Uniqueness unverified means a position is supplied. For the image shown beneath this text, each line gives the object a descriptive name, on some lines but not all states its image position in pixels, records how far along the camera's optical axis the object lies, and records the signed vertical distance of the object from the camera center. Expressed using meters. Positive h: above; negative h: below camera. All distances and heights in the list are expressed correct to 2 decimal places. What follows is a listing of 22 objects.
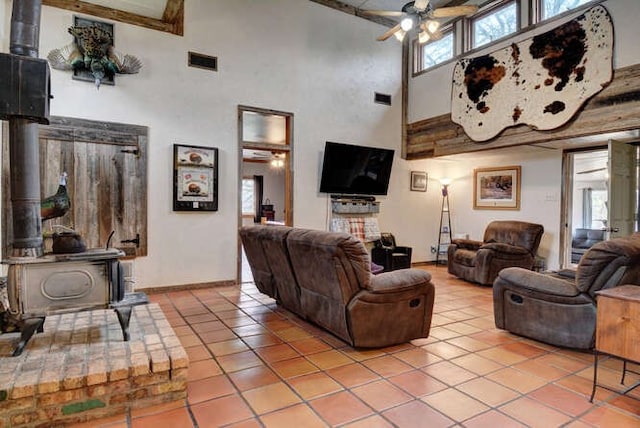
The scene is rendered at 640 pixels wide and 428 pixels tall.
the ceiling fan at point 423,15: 4.35 +2.31
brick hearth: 1.92 -0.92
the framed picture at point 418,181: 7.19 +0.53
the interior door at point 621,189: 4.59 +0.27
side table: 2.04 -0.65
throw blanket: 6.31 -0.32
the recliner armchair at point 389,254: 6.30 -0.79
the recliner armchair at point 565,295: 2.72 -0.71
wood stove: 2.22 -0.51
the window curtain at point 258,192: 12.10 +0.49
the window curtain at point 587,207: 9.34 +0.06
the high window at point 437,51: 6.42 +2.80
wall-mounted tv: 6.15 +0.66
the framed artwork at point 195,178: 4.99 +0.39
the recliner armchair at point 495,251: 5.42 -0.65
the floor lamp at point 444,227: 7.58 -0.38
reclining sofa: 2.83 -0.67
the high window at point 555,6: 4.68 +2.62
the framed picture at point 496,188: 6.50 +0.38
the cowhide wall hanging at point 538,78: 4.37 +1.73
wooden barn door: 4.35 +0.36
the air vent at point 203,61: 5.09 +2.01
